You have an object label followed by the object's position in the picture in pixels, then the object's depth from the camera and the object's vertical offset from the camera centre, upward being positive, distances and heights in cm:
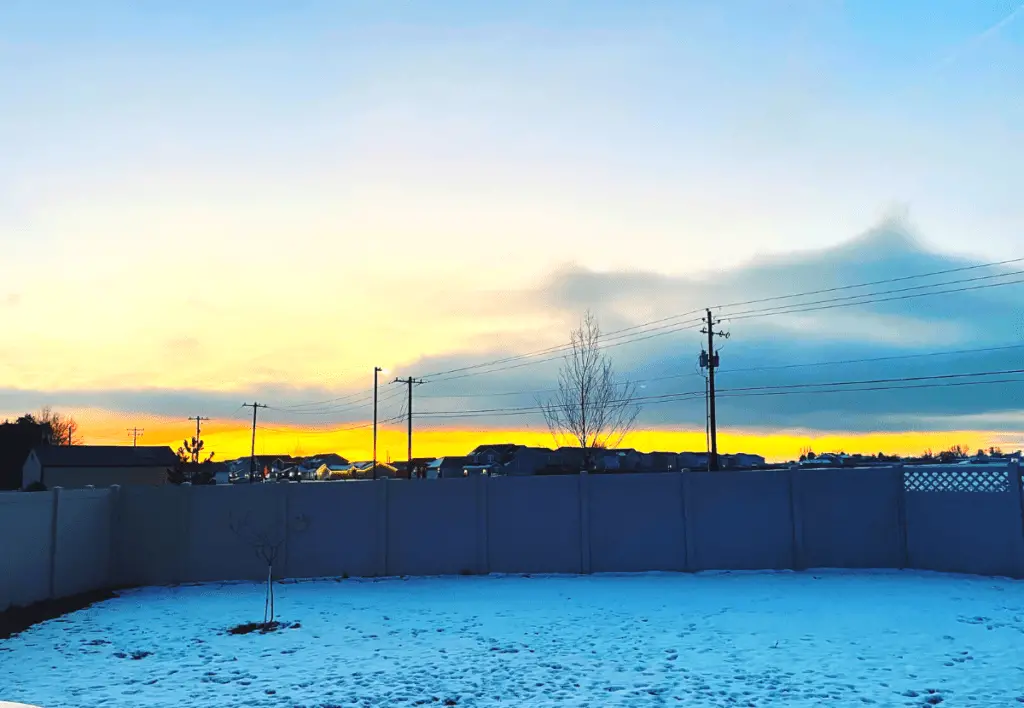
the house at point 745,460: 7828 +9
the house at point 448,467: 6819 -24
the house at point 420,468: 5988 -28
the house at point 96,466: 6178 +15
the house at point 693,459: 7298 +21
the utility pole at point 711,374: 3366 +364
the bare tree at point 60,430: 10162 +471
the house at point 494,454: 7294 +87
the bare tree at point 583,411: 2856 +175
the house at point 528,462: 6106 +8
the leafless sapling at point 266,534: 1593 -128
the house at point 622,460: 6650 +13
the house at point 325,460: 9445 +62
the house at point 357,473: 6394 -64
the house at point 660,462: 6706 -2
